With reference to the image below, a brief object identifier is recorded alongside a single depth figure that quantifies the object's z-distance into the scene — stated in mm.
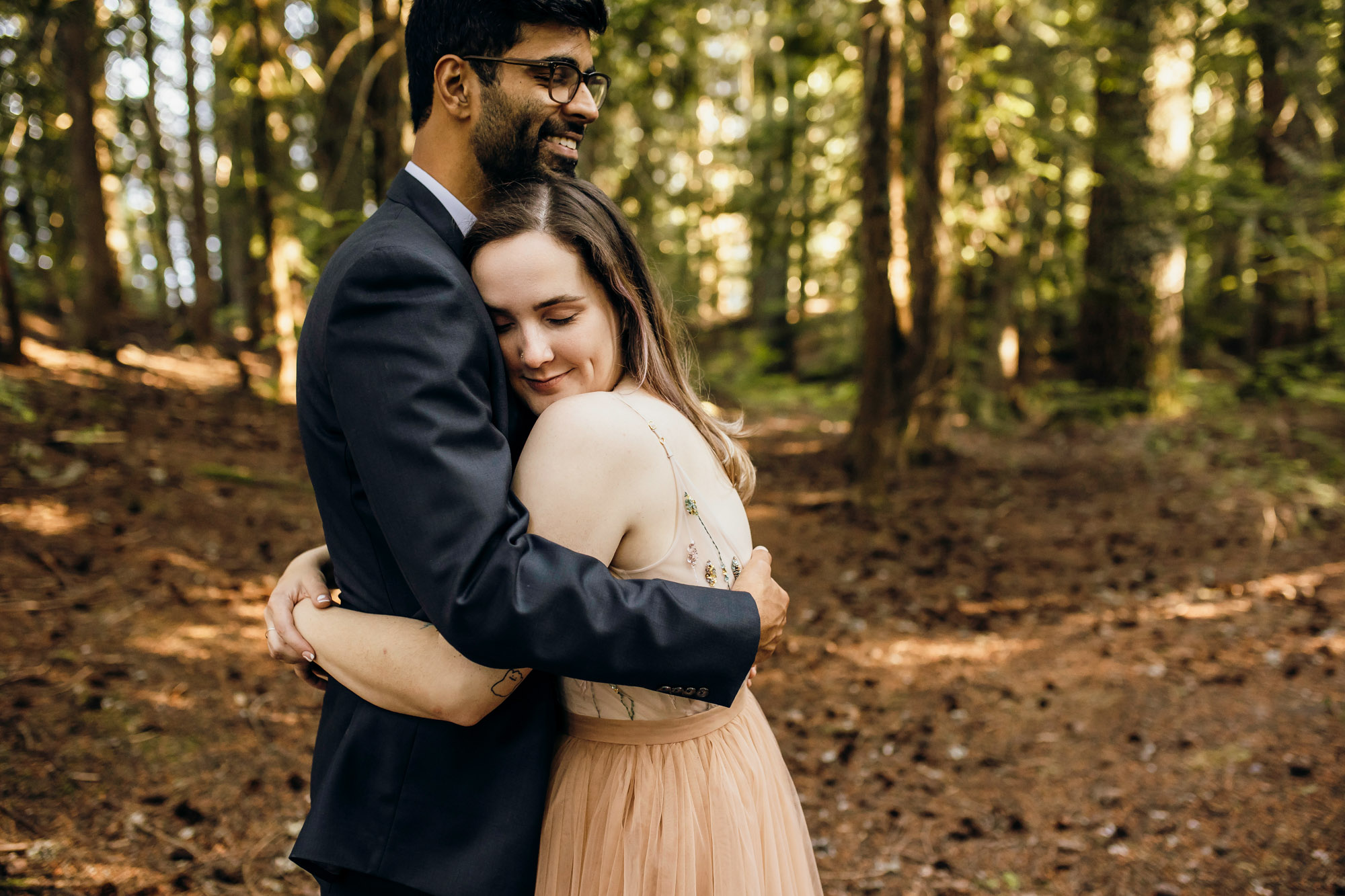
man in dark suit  1276
